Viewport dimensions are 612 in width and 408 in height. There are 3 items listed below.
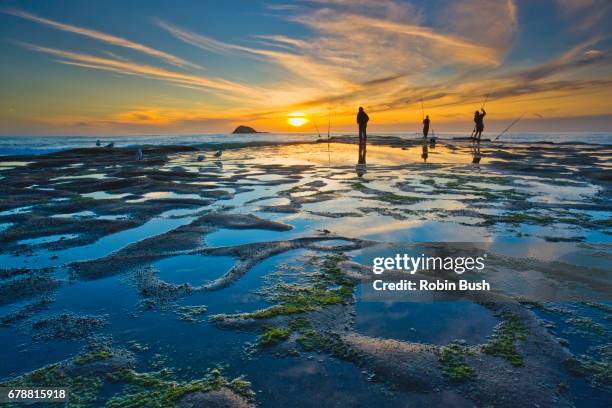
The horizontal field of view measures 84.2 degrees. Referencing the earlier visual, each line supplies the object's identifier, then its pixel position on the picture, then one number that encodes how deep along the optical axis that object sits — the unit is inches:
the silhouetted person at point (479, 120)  1393.3
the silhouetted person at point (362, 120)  1061.1
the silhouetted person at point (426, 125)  1640.0
